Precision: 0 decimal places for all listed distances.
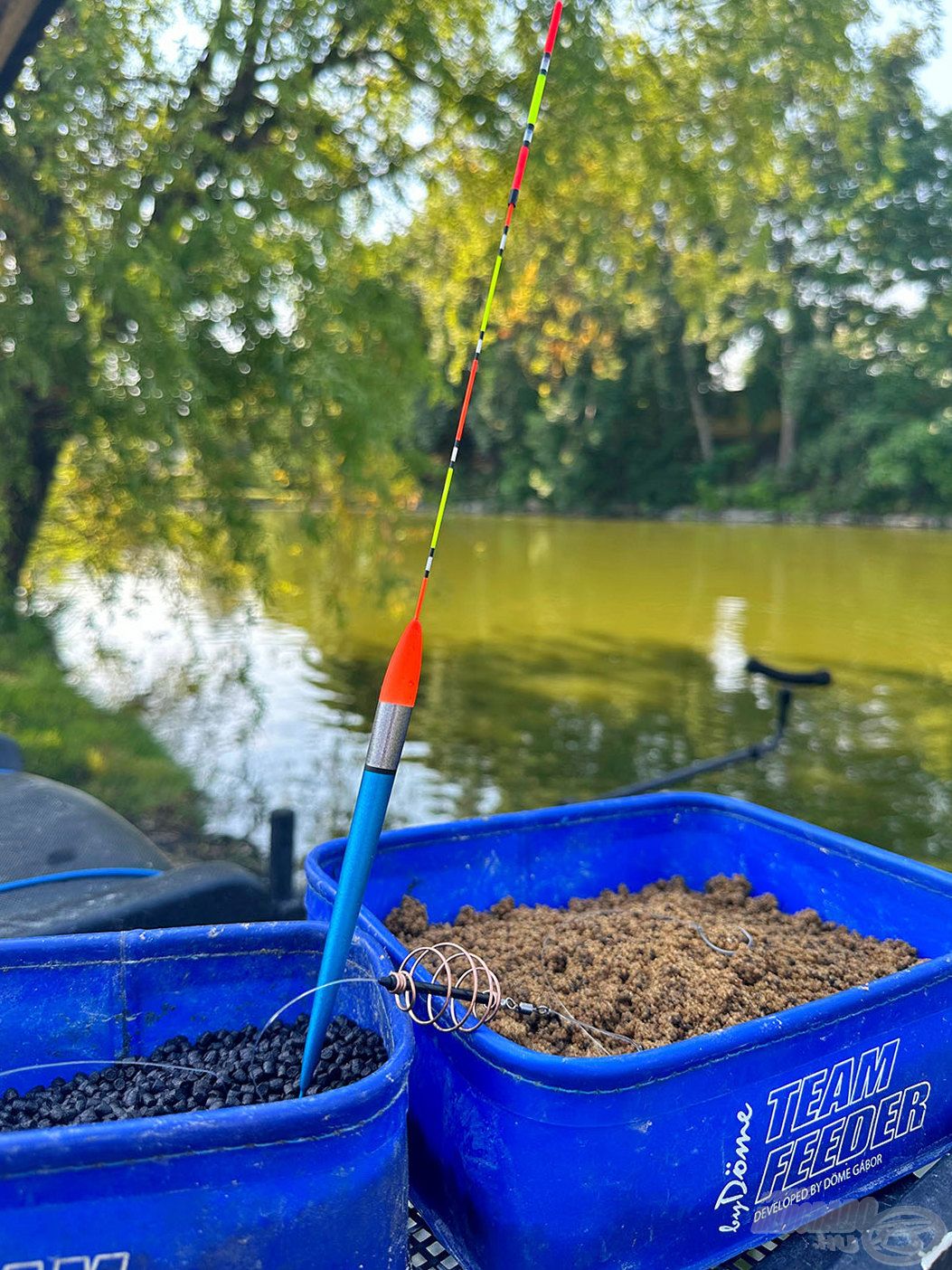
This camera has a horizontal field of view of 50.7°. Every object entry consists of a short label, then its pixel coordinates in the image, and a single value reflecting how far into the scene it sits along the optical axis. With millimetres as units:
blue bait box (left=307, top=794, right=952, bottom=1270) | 308
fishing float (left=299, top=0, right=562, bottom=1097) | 319
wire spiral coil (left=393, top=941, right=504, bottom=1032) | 318
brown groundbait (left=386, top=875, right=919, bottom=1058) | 391
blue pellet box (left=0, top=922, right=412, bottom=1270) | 237
